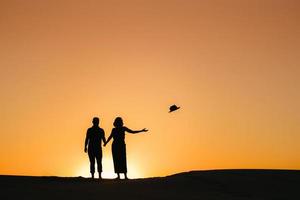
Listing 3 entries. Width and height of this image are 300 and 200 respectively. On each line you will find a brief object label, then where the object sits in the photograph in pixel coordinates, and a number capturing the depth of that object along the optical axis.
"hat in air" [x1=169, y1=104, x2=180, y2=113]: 15.22
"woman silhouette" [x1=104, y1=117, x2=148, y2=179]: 18.81
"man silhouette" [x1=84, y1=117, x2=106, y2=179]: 19.03
